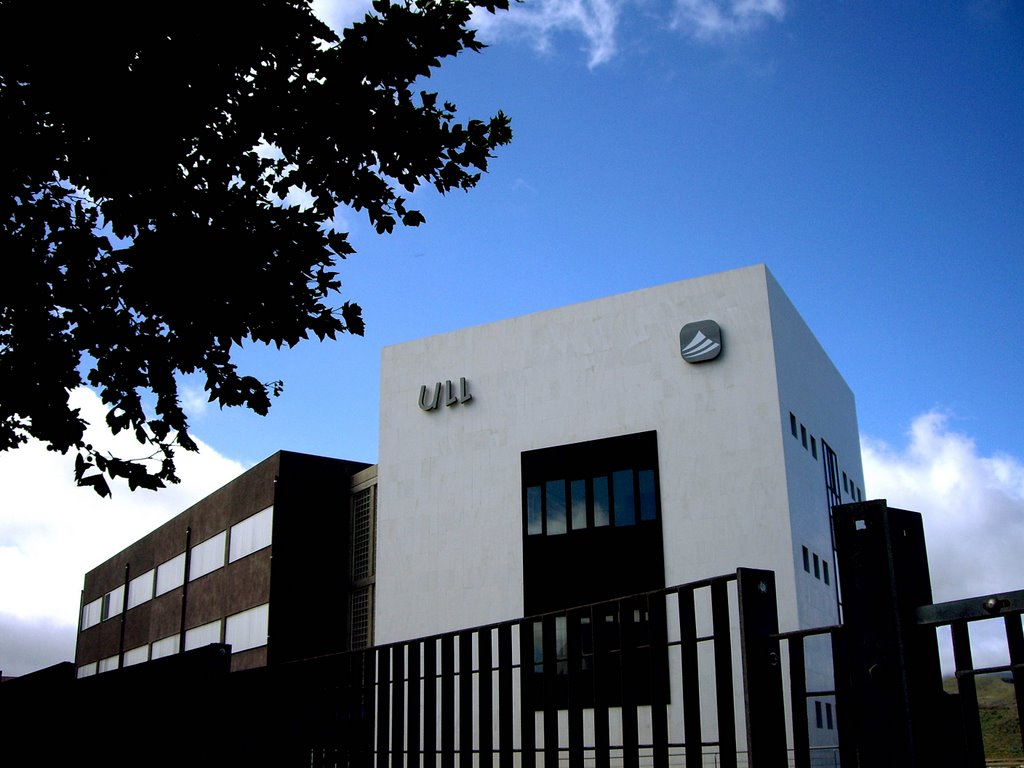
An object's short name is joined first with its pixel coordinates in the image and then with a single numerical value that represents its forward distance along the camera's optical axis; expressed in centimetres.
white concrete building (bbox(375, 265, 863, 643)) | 3341
